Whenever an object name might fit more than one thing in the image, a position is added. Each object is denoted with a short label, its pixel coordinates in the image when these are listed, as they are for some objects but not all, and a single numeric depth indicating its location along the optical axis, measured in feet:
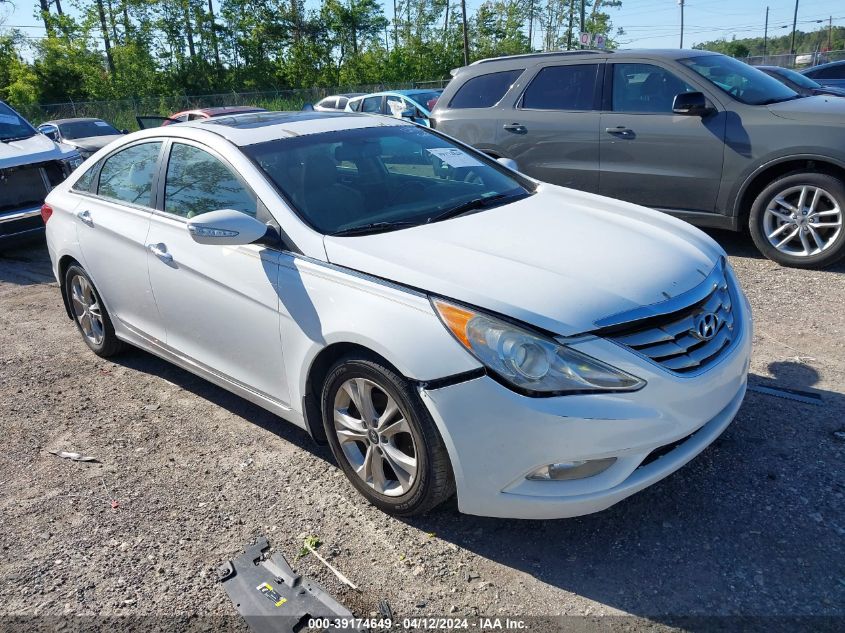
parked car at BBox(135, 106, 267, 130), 46.01
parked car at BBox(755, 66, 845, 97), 31.83
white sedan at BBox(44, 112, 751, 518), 8.11
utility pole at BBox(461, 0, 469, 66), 130.41
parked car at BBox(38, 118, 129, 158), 50.46
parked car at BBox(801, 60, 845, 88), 47.29
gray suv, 18.57
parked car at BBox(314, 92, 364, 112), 58.75
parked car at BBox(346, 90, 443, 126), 50.98
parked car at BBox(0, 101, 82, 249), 26.48
